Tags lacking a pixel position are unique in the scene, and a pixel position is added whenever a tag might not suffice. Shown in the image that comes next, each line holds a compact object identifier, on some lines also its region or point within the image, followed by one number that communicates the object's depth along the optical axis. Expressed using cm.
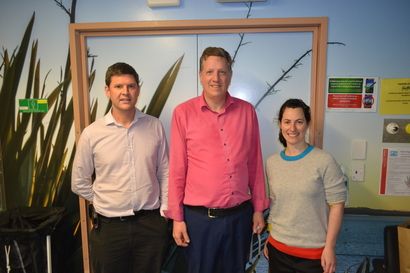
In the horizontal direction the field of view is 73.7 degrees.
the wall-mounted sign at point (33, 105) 194
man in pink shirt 131
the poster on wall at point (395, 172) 172
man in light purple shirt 145
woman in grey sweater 125
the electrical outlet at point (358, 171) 175
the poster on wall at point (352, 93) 169
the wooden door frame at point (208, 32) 168
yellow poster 168
